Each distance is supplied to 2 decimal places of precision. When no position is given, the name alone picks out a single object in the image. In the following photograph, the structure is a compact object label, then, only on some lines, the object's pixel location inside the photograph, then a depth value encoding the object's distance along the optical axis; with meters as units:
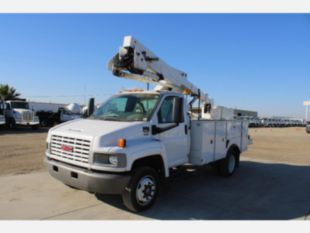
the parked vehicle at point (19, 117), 25.55
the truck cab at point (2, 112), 23.47
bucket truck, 4.67
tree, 51.47
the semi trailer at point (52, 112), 32.12
